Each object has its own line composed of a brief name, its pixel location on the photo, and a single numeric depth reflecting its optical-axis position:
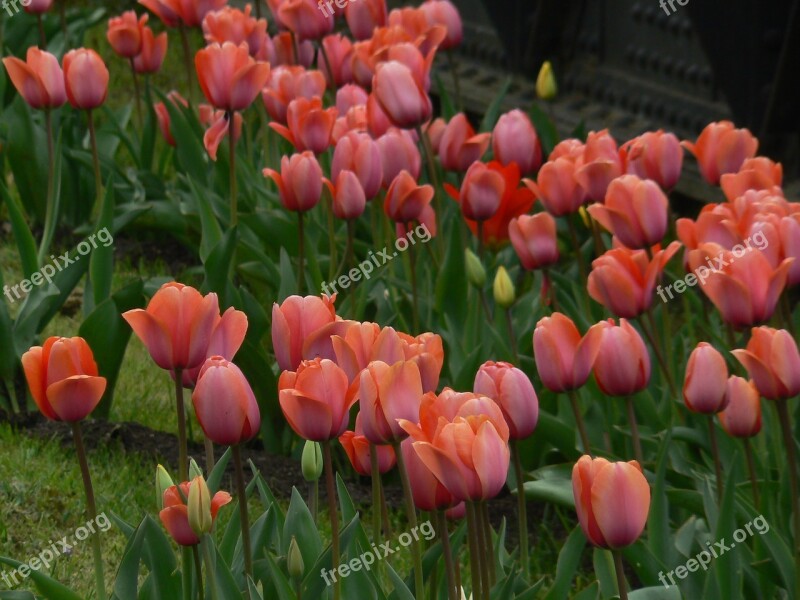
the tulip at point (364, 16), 9.14
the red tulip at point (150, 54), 9.33
